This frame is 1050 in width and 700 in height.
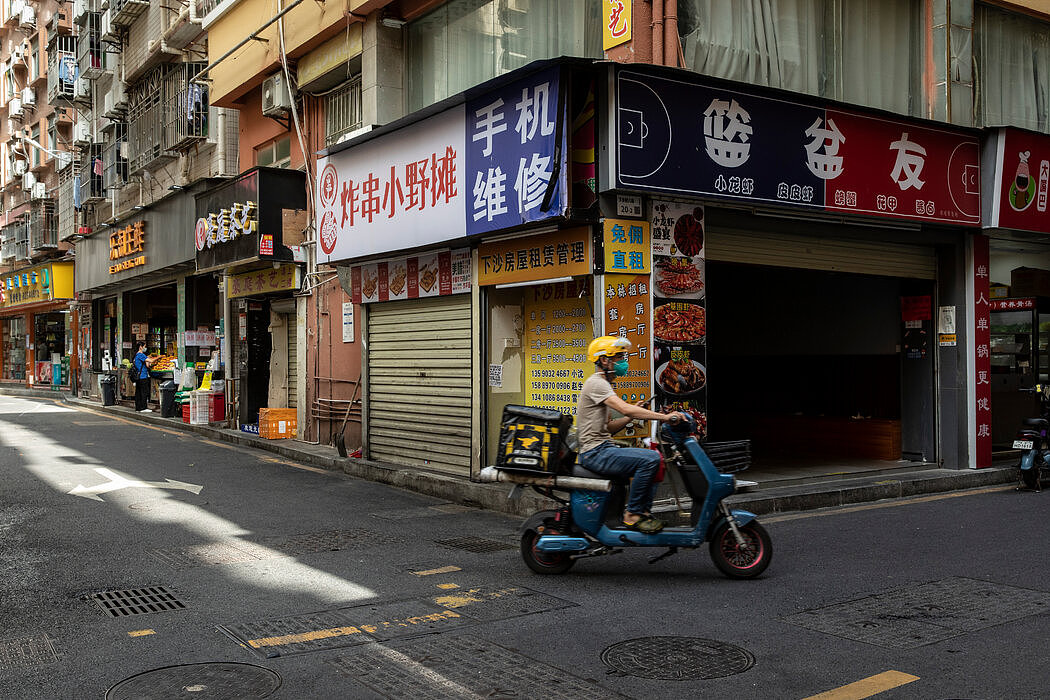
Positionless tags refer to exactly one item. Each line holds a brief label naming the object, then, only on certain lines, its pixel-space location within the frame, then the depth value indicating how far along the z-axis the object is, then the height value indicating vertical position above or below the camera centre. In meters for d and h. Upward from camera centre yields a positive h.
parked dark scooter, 11.31 -1.26
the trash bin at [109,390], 26.53 -1.02
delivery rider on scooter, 7.04 -0.65
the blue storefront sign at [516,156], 9.49 +2.19
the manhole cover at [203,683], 4.66 -1.73
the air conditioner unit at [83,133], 30.97 +7.66
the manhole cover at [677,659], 4.92 -1.73
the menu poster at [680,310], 9.80 +0.45
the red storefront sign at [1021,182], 12.36 +2.31
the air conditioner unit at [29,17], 39.38 +14.71
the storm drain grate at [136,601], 6.29 -1.76
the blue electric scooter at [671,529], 7.00 -1.35
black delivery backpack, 7.14 -0.70
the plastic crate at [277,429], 17.09 -1.40
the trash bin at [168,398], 22.08 -1.06
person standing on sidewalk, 24.06 -0.63
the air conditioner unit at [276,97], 16.45 +4.67
